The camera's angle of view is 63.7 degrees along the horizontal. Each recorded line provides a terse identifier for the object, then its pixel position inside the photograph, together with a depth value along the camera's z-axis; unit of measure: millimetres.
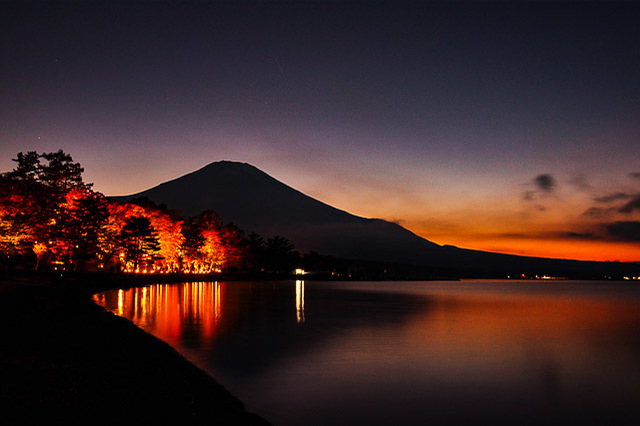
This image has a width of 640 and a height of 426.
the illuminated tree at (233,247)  103938
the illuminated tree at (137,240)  67250
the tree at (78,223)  53969
